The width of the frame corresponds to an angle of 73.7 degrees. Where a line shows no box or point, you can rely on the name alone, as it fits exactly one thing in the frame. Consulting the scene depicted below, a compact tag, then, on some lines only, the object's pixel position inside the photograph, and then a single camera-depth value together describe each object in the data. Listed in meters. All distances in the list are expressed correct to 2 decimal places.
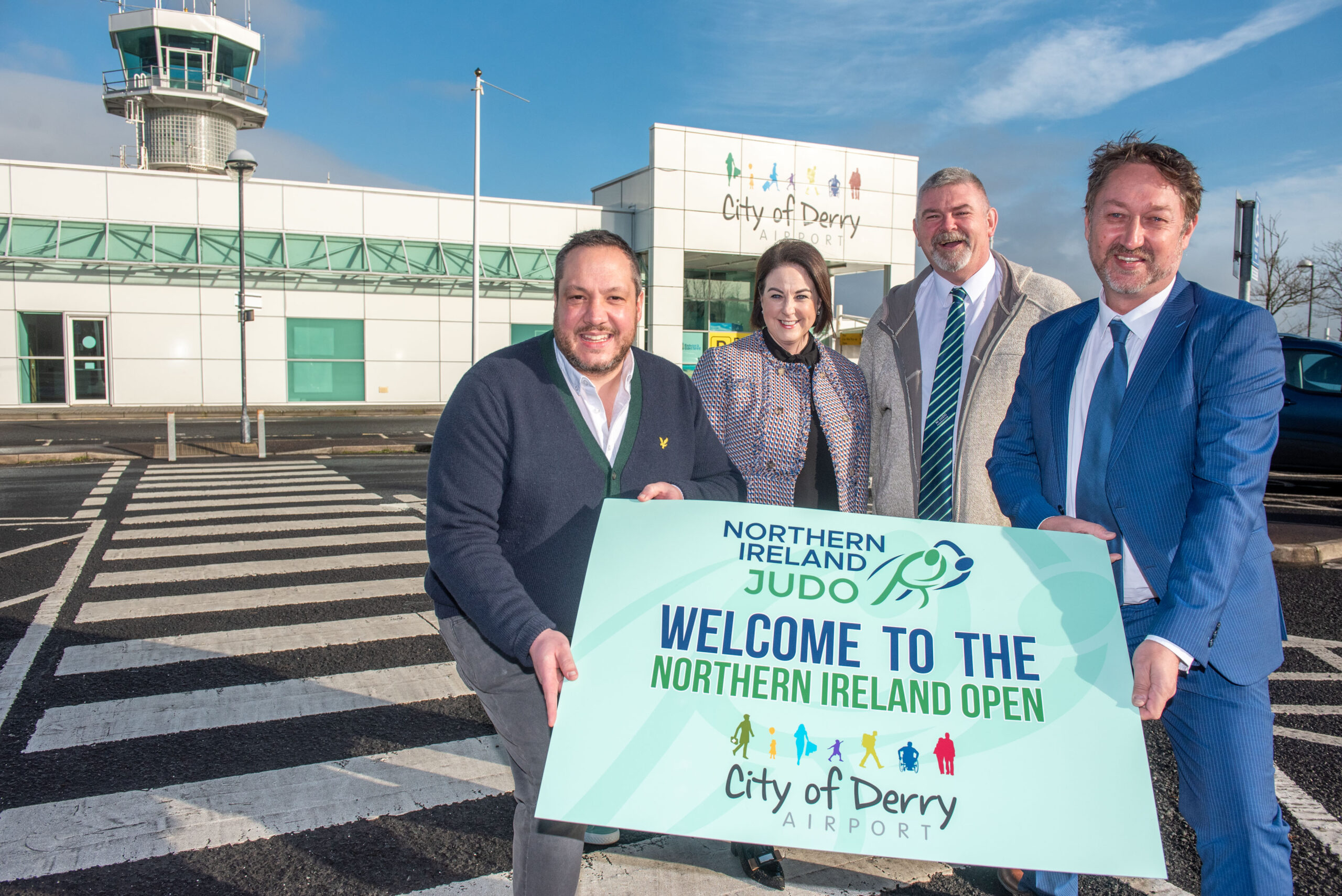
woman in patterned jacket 3.26
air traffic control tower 38.25
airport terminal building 25.06
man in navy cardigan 2.18
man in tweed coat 3.16
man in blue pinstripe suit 2.05
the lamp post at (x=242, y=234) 17.72
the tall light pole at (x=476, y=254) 25.09
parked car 11.80
